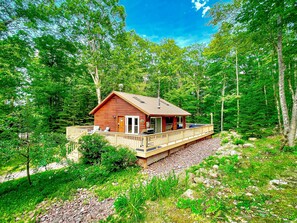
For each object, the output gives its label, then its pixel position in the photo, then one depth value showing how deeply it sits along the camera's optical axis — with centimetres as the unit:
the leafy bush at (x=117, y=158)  687
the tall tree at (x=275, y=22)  514
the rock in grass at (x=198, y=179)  427
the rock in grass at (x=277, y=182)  356
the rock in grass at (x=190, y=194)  333
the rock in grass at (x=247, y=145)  736
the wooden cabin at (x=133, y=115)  1077
